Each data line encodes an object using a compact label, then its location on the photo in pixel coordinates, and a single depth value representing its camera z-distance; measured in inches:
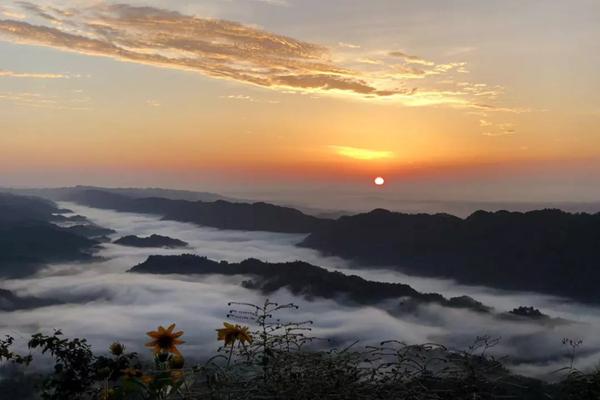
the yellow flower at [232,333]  254.7
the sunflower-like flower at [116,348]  284.8
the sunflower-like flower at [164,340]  271.1
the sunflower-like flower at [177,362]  250.8
